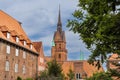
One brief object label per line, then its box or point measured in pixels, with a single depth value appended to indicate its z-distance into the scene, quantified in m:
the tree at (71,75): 83.10
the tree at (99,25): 11.16
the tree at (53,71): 54.34
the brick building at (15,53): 42.00
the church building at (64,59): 98.69
